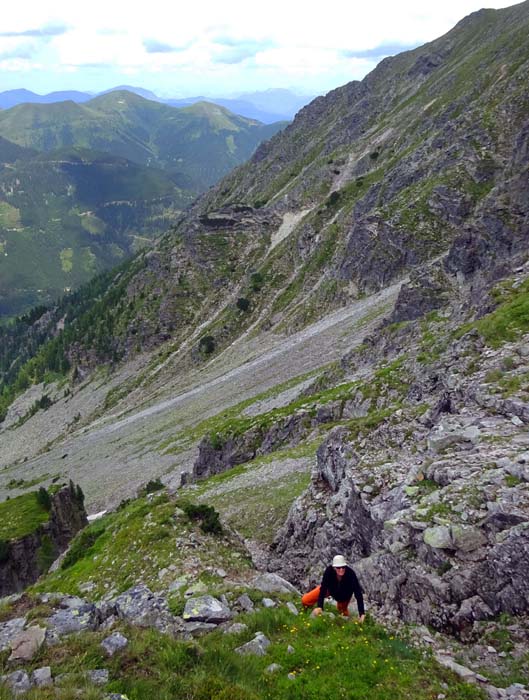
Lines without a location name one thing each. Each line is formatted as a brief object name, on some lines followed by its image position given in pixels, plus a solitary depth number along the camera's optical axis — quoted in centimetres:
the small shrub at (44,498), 6719
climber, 1536
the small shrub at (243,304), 12162
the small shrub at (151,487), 5231
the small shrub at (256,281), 12519
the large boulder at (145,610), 1567
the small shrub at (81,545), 3388
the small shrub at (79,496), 6423
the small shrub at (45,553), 5861
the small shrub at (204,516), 2681
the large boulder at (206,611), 1599
